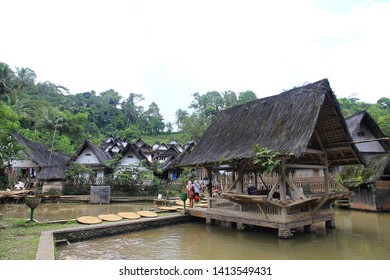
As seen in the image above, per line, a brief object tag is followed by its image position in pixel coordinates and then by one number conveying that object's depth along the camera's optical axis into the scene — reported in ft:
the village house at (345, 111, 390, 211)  53.06
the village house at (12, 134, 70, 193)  78.84
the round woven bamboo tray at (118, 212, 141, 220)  38.28
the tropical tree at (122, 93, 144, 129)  228.84
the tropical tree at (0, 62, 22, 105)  93.43
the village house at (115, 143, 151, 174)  82.58
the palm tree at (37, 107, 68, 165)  126.52
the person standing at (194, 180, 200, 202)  47.24
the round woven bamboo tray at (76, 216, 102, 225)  33.88
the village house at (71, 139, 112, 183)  84.33
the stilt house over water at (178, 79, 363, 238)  30.73
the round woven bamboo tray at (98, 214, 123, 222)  36.30
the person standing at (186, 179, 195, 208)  46.01
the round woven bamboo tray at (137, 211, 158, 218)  40.04
